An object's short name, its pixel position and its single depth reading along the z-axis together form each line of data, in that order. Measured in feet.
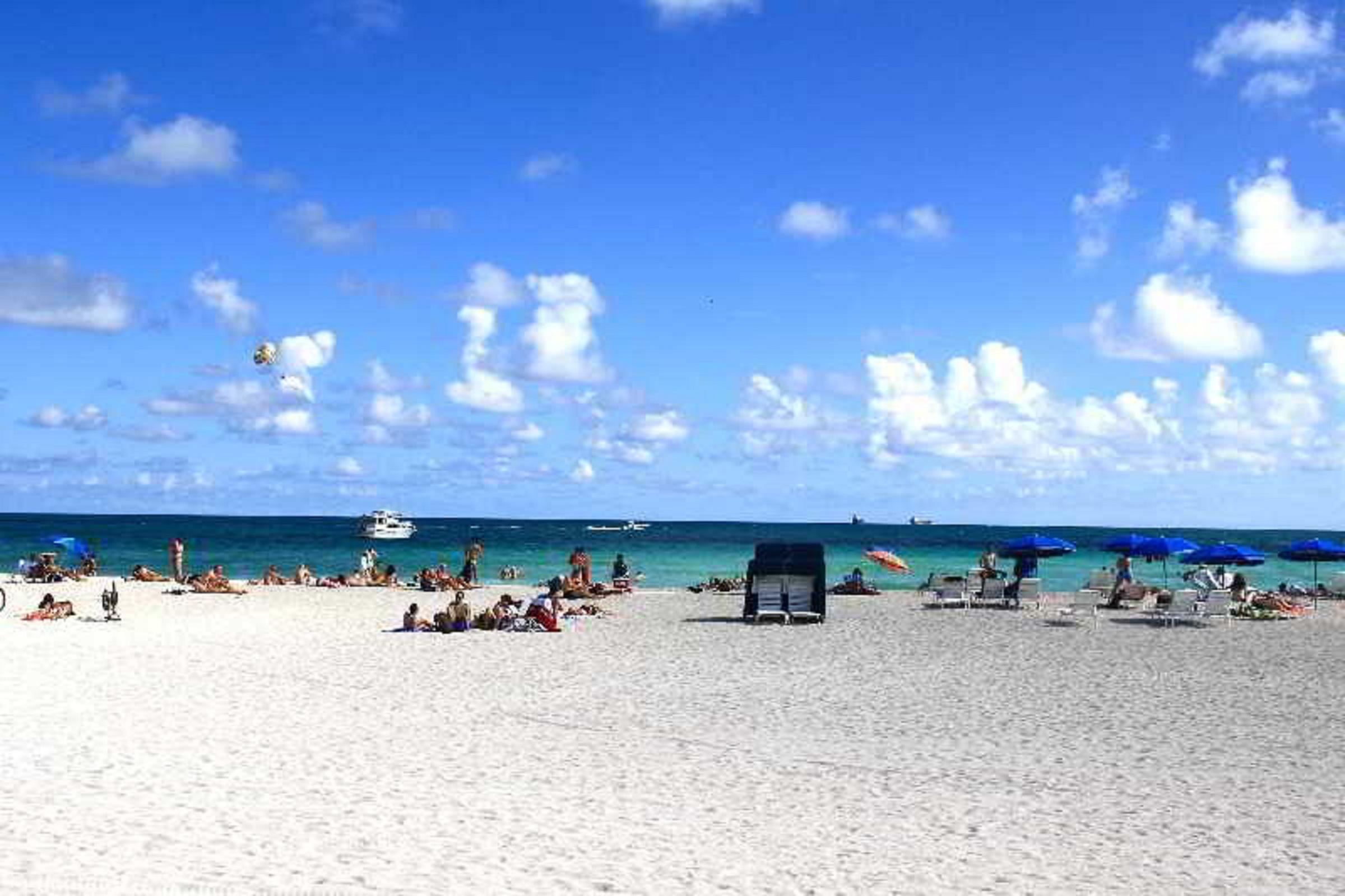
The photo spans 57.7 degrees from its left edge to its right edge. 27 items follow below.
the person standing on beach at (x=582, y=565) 104.68
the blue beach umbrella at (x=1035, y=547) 99.50
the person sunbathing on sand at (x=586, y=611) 82.94
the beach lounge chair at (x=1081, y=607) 79.05
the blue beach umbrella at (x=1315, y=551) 98.63
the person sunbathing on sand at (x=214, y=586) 100.99
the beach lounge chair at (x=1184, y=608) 79.20
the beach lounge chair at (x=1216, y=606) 78.95
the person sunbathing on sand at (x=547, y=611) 71.61
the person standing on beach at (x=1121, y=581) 92.63
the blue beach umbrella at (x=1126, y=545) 94.99
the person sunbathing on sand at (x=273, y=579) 115.55
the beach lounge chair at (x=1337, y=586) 103.91
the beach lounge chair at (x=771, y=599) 79.10
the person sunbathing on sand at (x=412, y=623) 71.77
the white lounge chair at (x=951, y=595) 92.73
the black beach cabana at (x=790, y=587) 79.41
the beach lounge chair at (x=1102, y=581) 99.91
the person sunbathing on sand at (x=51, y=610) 76.28
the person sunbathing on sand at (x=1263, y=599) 90.29
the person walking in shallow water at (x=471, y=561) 114.52
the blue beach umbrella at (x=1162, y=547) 94.79
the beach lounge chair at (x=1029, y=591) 90.74
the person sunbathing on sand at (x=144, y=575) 112.98
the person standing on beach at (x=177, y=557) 108.88
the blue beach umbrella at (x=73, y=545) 117.70
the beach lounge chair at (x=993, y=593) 91.76
